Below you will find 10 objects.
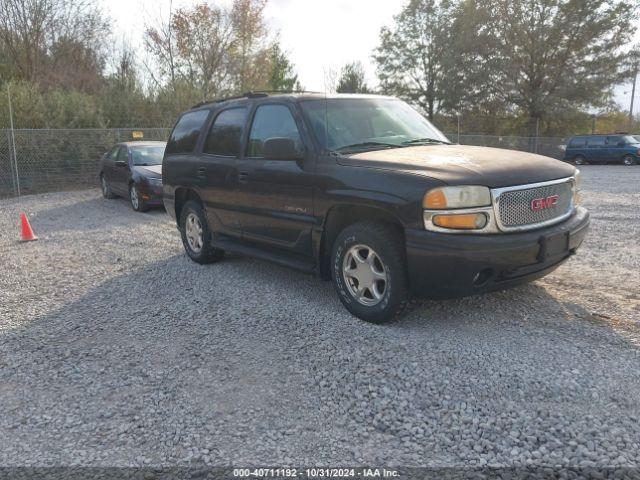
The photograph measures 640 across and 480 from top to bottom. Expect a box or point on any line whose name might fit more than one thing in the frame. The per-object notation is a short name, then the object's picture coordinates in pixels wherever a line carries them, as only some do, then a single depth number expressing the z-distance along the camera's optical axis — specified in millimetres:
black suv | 3691
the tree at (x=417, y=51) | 38281
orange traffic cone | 8562
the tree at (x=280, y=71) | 28281
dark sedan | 11062
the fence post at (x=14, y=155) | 14867
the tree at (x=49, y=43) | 19844
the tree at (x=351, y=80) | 41250
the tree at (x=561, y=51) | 29766
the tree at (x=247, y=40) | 25781
